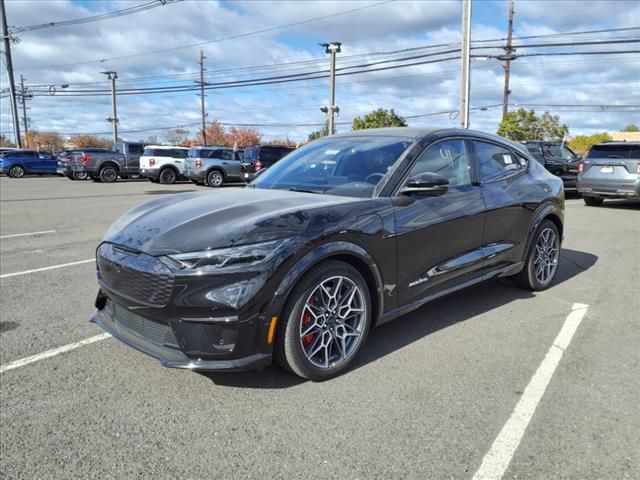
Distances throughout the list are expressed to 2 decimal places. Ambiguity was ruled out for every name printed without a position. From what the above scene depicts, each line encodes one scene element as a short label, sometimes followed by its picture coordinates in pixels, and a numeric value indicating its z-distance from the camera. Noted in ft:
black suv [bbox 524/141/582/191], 52.54
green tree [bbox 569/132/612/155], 182.74
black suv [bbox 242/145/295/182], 70.95
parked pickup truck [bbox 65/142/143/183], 76.48
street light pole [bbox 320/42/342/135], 88.38
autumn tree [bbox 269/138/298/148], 298.45
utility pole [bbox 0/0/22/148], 120.16
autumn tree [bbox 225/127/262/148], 277.64
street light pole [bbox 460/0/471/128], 59.47
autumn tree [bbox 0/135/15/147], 299.17
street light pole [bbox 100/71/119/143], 147.71
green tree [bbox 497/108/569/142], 144.11
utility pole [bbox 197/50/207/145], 180.65
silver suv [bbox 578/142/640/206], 40.81
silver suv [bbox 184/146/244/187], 70.49
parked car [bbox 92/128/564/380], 9.21
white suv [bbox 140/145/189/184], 72.74
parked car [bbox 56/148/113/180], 77.05
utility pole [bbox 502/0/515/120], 116.88
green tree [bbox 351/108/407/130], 158.59
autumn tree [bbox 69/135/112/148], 326.10
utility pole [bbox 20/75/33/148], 176.35
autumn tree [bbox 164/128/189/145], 302.00
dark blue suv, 96.63
